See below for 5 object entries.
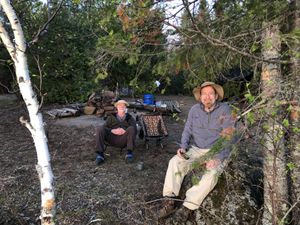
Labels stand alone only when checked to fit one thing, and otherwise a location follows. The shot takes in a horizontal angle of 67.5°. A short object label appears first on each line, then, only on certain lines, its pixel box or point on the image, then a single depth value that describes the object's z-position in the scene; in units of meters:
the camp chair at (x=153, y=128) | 3.98
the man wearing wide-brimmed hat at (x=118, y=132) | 3.46
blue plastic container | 6.06
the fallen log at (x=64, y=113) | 5.65
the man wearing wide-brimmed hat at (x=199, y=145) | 2.40
